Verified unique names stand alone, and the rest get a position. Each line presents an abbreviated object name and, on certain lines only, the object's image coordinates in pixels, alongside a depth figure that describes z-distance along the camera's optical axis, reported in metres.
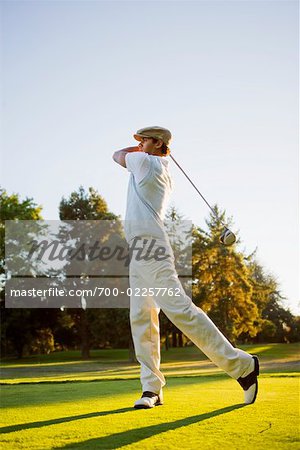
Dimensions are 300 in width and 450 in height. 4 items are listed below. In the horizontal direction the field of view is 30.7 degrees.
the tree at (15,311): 36.66
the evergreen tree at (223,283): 34.56
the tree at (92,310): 34.94
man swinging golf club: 4.07
